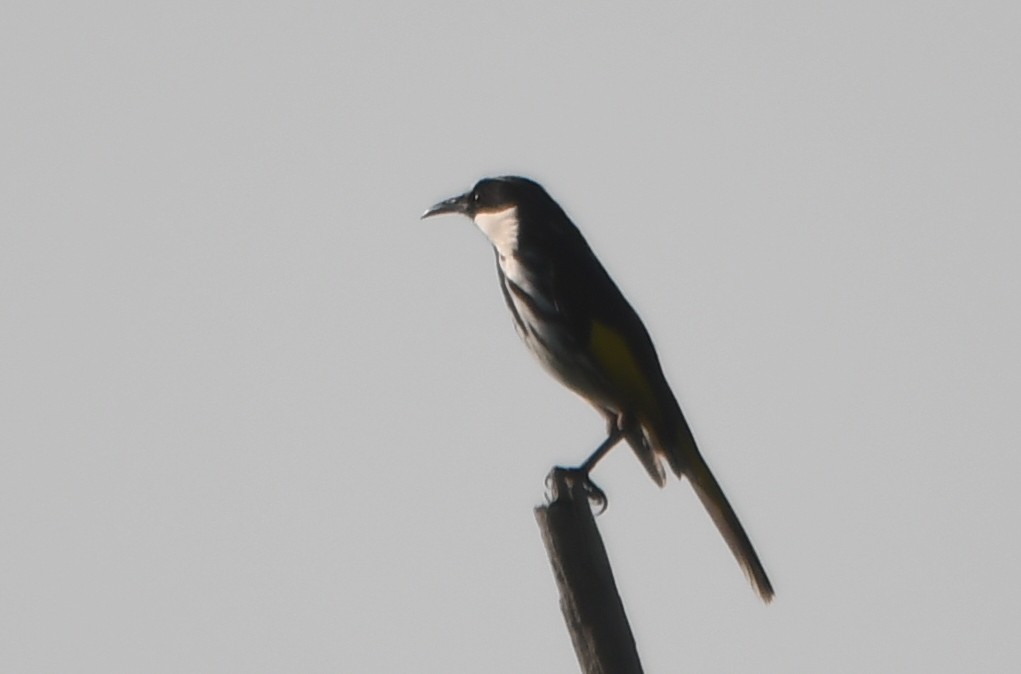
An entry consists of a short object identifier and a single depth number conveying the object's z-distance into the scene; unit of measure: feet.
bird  44.86
